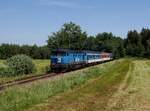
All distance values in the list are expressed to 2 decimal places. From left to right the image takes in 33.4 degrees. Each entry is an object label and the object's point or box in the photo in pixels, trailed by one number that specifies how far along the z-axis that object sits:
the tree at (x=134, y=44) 109.53
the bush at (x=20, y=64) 29.53
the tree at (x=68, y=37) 102.21
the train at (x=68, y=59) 32.28
